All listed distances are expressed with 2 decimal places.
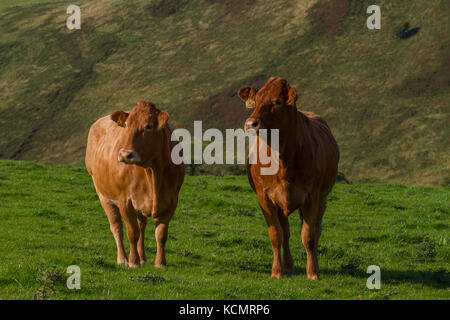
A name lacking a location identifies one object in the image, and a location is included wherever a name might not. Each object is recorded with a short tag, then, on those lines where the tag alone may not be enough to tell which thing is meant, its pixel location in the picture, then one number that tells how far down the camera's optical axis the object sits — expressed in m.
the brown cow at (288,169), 19.41
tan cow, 20.37
